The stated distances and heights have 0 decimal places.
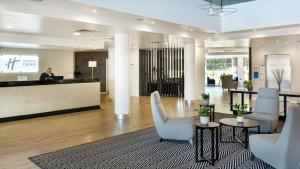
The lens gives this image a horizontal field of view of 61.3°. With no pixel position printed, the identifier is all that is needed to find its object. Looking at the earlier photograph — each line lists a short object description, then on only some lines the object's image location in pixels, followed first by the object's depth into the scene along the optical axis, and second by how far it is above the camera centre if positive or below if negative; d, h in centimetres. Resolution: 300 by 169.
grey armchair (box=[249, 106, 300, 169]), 350 -101
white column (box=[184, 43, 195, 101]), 1234 +45
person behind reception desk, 968 +11
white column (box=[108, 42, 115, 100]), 1385 +54
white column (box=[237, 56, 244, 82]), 2172 +87
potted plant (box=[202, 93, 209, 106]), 658 -54
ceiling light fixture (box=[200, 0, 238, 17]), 891 +258
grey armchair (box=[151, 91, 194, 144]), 529 -98
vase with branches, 1217 +14
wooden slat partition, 1479 +44
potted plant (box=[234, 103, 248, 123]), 509 -72
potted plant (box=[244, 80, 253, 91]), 850 -27
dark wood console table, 728 -47
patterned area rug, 420 -142
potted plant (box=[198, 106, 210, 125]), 445 -66
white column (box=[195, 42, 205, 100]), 1369 +45
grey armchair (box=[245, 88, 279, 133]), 598 -81
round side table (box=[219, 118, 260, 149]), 490 -90
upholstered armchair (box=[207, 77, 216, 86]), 2305 -25
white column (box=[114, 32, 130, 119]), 829 +12
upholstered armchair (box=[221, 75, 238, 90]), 1785 -27
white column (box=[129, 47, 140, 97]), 1541 +46
